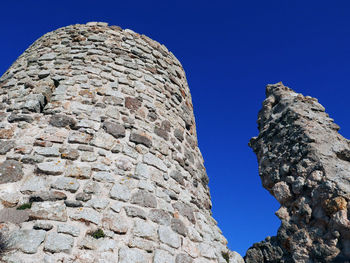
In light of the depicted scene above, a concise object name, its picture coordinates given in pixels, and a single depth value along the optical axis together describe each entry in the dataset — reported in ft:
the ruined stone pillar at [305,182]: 16.62
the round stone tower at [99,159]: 7.14
